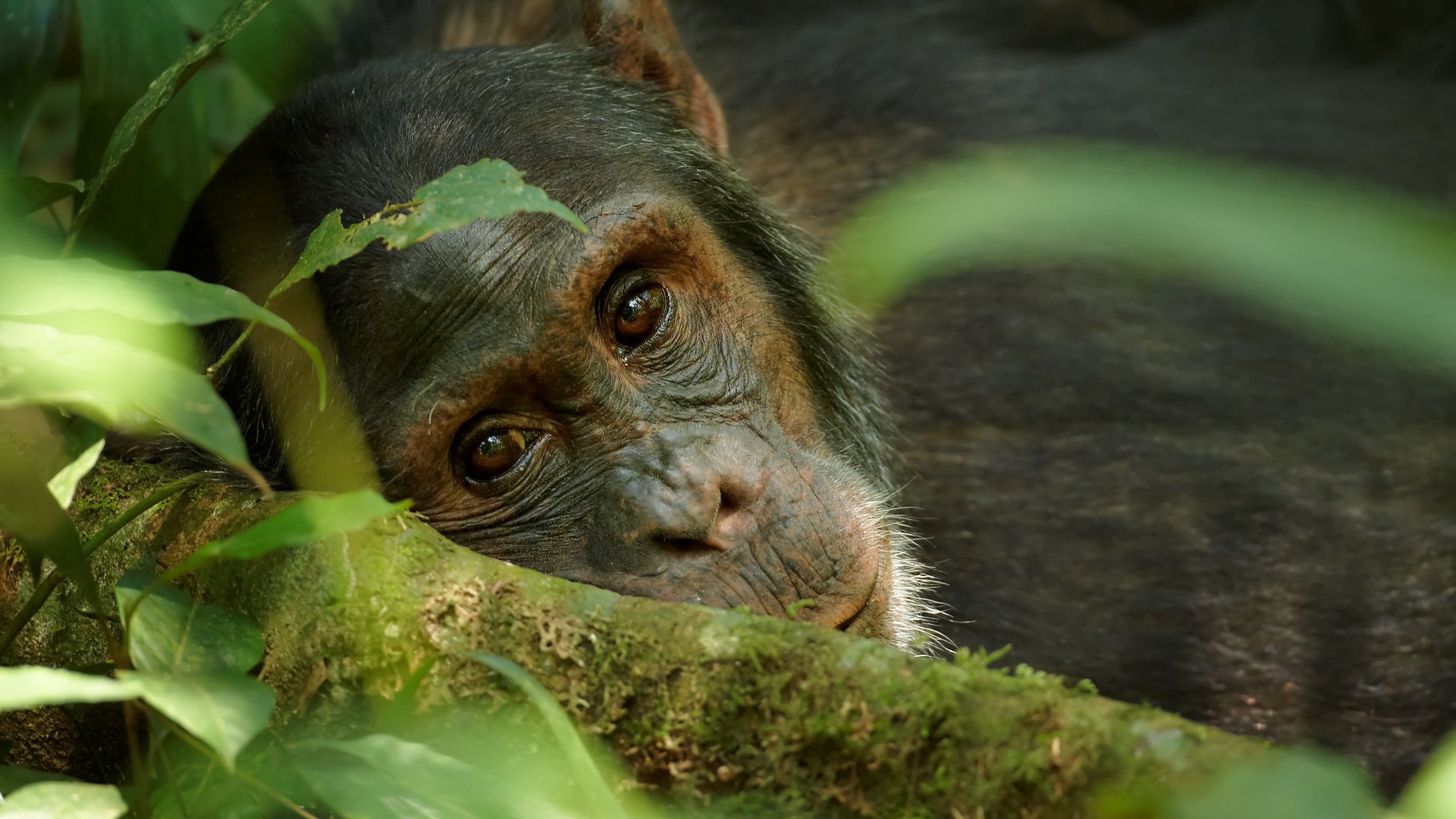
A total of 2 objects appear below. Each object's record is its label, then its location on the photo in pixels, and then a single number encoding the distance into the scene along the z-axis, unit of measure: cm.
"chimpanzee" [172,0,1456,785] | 472
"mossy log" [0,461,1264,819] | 454
